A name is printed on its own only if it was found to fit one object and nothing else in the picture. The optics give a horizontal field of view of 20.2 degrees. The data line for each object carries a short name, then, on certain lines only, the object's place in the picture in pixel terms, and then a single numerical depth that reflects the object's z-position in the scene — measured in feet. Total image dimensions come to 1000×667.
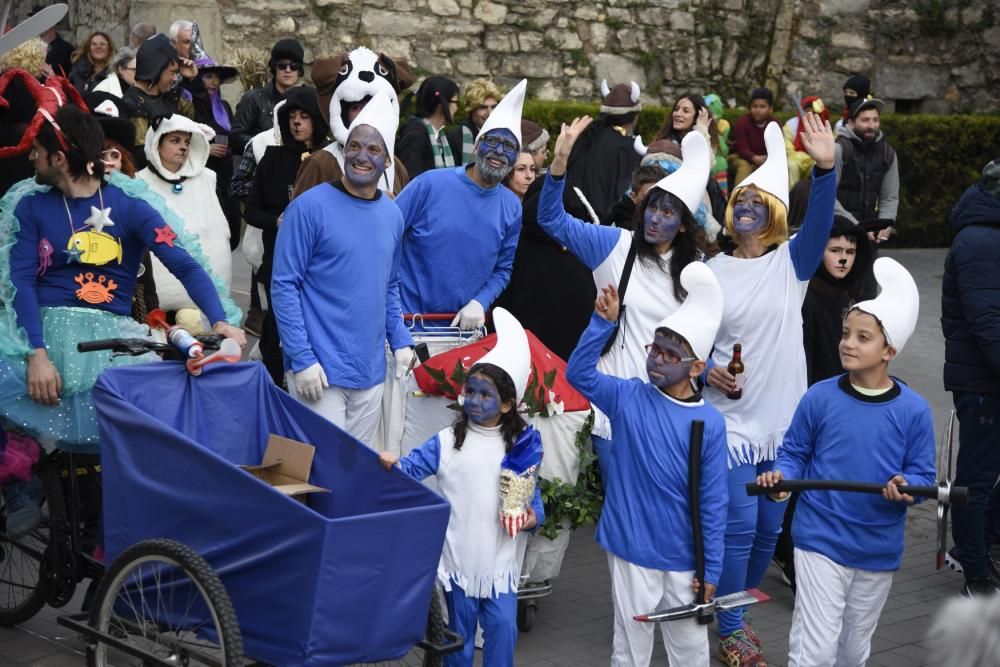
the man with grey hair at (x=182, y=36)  70.18
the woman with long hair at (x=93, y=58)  74.91
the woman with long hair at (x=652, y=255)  35.68
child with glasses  31.43
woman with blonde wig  35.88
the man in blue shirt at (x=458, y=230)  41.54
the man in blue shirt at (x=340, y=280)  36.64
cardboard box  30.54
